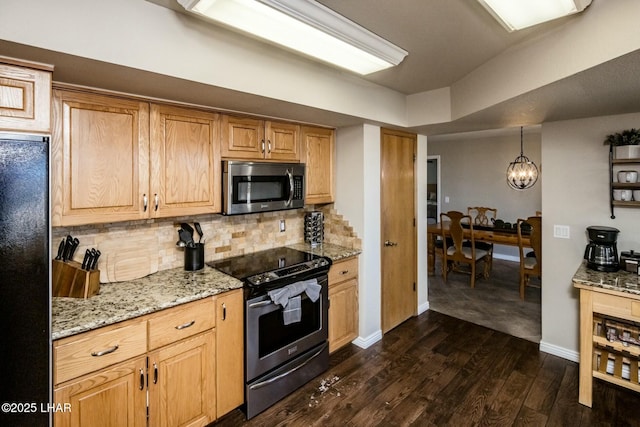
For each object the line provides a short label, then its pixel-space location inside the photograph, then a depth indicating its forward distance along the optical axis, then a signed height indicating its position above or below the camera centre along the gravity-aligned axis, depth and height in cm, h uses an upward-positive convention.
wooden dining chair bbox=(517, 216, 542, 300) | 409 -55
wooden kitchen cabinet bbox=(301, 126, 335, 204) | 298 +50
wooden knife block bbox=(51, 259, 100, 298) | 178 -36
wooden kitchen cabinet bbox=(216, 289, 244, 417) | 205 -88
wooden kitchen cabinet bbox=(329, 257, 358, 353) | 286 -81
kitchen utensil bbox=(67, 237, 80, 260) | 191 -19
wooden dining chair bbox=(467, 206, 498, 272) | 625 -3
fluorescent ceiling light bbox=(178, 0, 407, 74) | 140 +92
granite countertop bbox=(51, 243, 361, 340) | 154 -46
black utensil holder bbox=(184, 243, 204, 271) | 234 -31
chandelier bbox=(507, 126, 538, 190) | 527 +67
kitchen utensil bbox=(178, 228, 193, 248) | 235 -16
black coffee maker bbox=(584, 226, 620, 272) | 242 -28
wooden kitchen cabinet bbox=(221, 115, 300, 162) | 240 +60
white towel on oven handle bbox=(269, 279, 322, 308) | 224 -55
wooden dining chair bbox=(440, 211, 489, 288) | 466 -54
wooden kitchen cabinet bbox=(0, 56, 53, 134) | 132 +50
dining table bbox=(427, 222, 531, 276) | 454 -31
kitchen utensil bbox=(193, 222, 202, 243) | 244 -11
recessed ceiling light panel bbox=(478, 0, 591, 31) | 142 +93
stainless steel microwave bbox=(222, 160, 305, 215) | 236 +22
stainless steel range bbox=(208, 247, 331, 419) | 217 -82
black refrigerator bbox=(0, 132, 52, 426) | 125 -26
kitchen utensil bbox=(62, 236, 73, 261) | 190 -19
